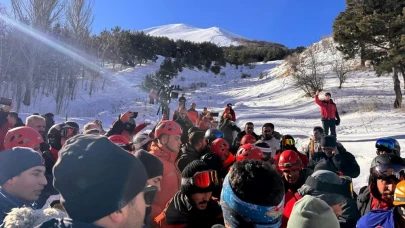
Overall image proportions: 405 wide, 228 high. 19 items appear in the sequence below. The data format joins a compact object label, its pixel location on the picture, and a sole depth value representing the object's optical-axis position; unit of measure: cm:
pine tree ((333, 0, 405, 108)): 1517
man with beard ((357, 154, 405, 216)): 304
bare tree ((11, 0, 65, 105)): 2242
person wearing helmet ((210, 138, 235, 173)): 470
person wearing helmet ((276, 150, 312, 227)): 349
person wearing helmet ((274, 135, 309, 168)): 513
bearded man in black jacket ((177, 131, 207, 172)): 463
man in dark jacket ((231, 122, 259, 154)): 716
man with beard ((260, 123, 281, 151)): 664
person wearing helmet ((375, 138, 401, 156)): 445
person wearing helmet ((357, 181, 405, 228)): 242
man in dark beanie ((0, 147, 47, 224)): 260
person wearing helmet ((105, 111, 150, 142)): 621
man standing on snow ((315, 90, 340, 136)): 1139
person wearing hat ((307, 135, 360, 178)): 498
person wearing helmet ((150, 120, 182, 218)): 342
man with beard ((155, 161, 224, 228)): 257
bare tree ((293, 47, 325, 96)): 2142
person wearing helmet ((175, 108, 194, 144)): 754
